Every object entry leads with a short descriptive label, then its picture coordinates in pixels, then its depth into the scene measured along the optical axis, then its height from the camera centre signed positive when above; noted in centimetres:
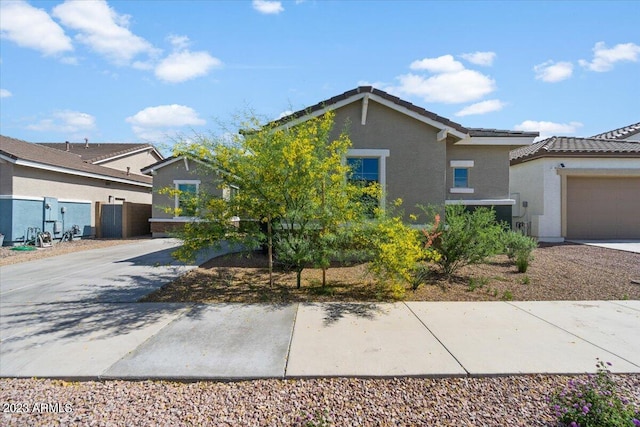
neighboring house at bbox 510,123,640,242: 1475 +123
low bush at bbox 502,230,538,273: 870 -81
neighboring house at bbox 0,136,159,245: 1438 +87
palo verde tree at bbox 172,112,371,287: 628 +42
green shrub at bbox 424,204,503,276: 760 -49
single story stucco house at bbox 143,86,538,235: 988 +228
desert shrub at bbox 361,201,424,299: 614 -57
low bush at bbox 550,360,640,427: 273 -159
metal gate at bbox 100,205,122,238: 1891 -36
